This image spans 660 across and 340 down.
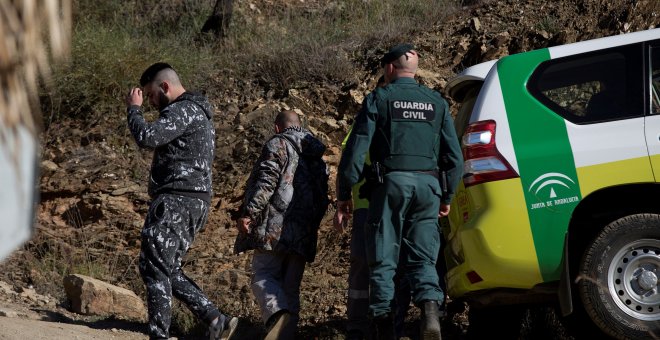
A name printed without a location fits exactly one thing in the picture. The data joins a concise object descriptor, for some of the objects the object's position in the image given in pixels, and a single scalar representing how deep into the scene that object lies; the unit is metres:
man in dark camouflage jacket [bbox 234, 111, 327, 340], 14.05
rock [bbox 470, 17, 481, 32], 23.68
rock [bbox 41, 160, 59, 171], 21.44
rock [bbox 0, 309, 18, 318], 15.33
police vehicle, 11.89
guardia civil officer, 12.02
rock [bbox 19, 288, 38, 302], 17.04
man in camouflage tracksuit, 12.96
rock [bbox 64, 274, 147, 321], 16.07
